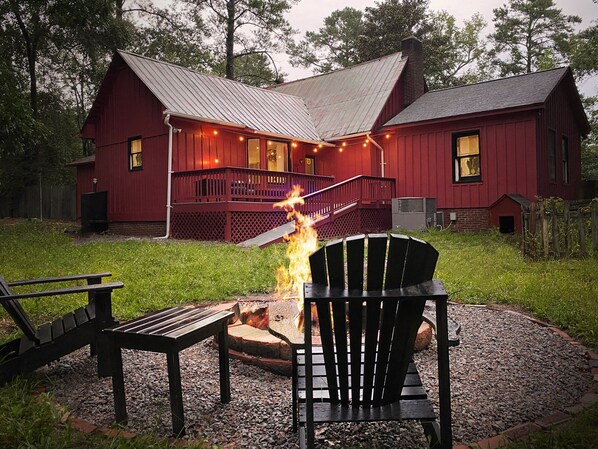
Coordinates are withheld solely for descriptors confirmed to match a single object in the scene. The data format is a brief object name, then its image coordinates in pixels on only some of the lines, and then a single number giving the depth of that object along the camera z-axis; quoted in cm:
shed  1339
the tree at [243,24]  2688
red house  1402
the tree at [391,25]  2927
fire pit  361
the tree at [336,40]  3708
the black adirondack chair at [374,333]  215
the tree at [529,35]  2923
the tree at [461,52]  3266
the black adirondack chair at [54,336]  319
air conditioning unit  1435
